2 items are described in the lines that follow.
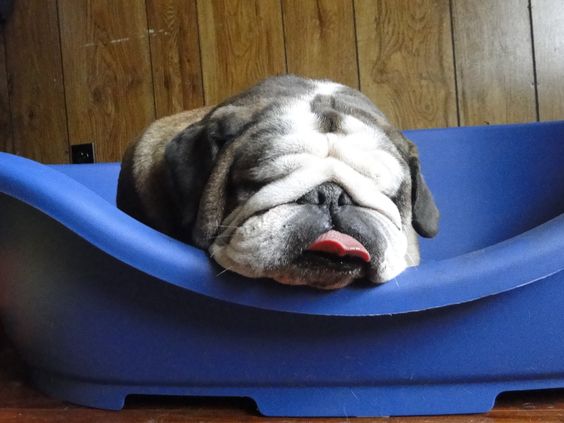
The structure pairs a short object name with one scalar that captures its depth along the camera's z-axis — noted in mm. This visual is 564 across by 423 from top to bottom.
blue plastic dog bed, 873
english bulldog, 877
